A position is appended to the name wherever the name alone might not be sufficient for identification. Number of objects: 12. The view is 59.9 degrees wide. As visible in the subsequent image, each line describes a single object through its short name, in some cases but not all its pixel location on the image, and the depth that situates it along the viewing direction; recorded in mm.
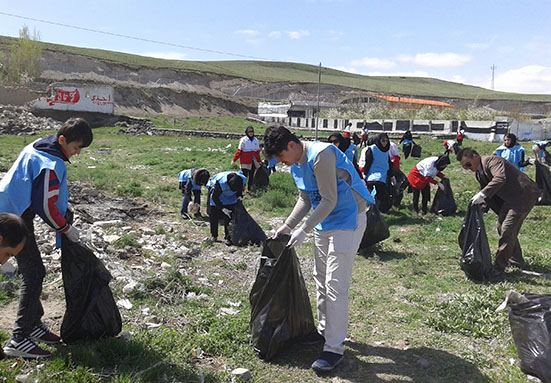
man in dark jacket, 5609
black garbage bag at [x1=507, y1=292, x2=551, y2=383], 3270
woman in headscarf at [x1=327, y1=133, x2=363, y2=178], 8070
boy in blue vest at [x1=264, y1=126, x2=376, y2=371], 3375
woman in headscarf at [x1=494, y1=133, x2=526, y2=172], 9047
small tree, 43188
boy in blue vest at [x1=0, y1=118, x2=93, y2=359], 3260
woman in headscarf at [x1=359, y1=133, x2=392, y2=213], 8391
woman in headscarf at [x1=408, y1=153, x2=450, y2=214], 8934
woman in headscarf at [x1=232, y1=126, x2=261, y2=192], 10609
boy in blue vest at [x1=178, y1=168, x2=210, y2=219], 8016
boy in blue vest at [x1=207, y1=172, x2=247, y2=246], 6848
